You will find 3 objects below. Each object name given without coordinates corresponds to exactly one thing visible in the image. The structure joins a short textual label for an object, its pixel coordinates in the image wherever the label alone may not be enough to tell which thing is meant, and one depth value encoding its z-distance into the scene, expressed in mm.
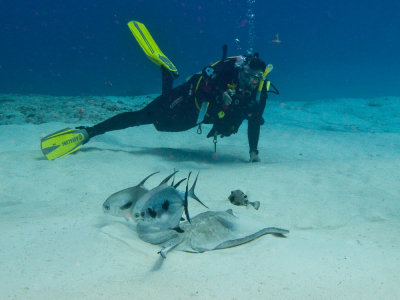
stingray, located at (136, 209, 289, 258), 2361
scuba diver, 5348
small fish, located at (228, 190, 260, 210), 3829
